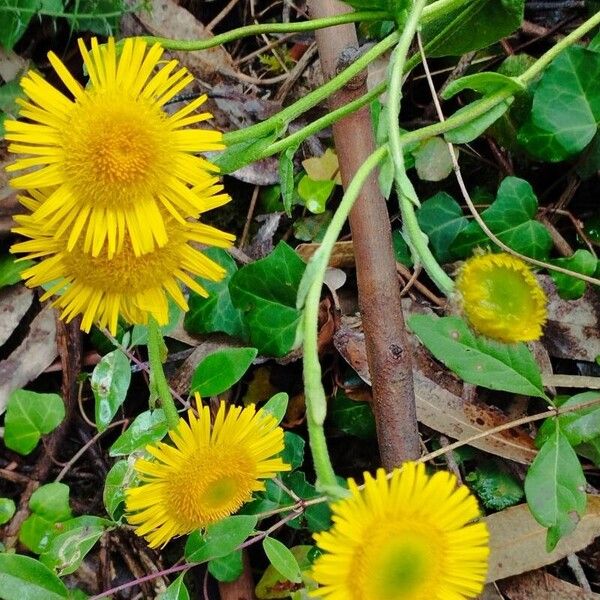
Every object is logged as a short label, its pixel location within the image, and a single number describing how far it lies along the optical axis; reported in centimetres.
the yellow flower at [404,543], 24
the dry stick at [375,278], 30
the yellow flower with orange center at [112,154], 27
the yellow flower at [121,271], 28
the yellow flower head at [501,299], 25
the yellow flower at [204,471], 28
